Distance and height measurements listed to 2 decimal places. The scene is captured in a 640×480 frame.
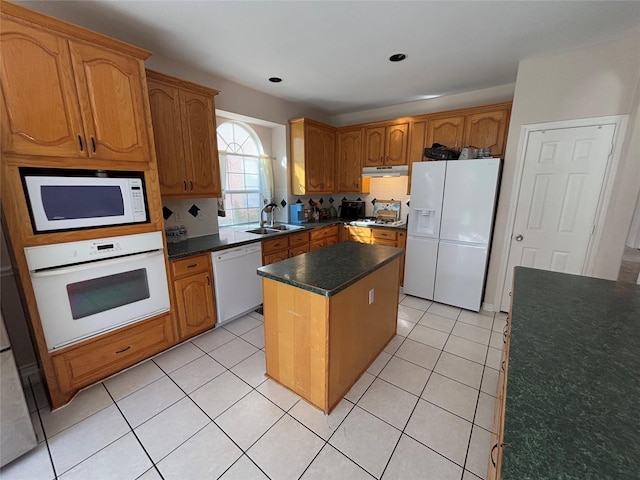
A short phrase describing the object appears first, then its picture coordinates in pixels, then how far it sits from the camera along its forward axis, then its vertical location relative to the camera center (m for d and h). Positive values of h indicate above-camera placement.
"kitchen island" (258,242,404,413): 1.59 -0.86
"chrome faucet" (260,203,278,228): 3.36 -0.24
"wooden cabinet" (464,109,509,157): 2.94 +0.69
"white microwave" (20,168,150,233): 1.53 -0.06
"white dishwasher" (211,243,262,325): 2.55 -0.93
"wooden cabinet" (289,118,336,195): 3.72 +0.52
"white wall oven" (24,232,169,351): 1.58 -0.64
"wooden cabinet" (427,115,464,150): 3.18 +0.73
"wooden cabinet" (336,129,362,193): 4.06 +0.45
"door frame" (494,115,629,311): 2.23 +0.13
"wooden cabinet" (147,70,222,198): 2.23 +0.49
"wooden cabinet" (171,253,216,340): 2.24 -0.93
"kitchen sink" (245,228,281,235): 3.25 -0.52
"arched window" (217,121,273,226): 3.35 +0.22
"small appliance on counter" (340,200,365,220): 4.43 -0.33
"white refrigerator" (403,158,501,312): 2.77 -0.44
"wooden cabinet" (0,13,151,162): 1.40 +0.55
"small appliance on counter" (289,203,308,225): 3.93 -0.35
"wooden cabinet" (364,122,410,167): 3.62 +0.65
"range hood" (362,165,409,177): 3.62 +0.27
